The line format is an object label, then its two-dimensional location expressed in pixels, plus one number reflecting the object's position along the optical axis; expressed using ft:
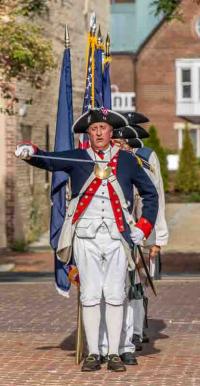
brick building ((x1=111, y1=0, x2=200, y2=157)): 170.50
